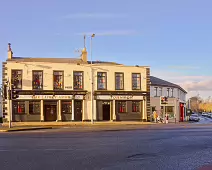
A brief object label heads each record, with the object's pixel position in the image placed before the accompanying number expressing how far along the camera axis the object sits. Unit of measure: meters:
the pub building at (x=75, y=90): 40.72
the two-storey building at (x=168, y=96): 50.41
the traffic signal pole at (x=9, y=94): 30.03
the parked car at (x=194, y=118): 62.74
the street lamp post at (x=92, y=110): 38.92
